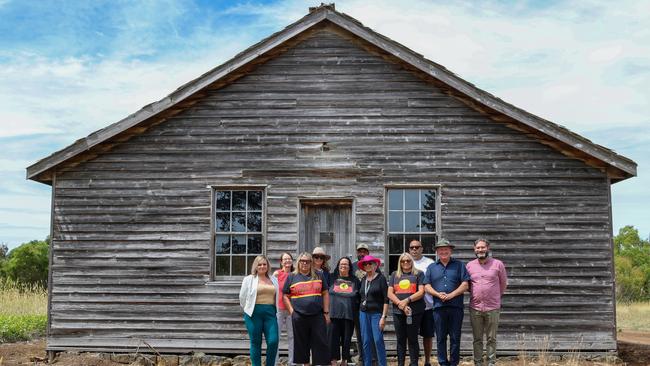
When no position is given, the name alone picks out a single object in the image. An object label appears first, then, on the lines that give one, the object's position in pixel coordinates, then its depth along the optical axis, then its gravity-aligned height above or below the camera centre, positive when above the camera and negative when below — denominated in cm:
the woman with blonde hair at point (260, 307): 1012 -65
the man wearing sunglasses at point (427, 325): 1055 -92
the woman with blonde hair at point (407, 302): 1018 -57
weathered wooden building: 1304 +121
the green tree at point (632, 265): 3959 -28
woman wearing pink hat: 1026 -63
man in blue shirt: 1033 -48
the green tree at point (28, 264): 3364 -22
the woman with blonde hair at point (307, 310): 1013 -69
